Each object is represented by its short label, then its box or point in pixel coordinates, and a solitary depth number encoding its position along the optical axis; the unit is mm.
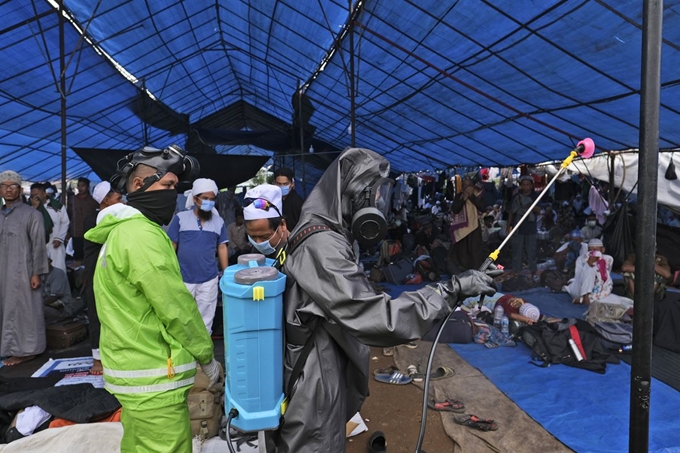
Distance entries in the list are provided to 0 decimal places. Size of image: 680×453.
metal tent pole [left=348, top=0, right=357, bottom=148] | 6470
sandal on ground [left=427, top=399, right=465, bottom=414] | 3535
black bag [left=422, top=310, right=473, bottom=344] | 5223
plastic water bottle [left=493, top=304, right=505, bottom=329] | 5570
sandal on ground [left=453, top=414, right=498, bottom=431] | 3240
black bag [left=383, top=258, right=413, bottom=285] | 8391
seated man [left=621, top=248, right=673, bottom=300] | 5168
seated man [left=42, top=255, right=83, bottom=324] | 5695
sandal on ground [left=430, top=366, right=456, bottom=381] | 4198
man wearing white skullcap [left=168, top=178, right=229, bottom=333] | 4113
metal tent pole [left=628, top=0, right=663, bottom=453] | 1273
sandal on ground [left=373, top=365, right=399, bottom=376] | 4325
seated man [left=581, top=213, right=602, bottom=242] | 9148
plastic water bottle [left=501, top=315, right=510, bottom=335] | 5402
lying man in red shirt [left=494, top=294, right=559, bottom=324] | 5309
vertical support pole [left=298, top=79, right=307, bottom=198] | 10675
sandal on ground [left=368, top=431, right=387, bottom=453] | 2807
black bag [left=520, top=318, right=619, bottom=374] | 4414
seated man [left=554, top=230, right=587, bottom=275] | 8609
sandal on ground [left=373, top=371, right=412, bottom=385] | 4094
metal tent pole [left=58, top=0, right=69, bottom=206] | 5684
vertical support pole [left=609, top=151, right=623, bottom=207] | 7406
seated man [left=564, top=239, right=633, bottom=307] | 6021
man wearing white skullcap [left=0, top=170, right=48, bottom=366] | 4203
